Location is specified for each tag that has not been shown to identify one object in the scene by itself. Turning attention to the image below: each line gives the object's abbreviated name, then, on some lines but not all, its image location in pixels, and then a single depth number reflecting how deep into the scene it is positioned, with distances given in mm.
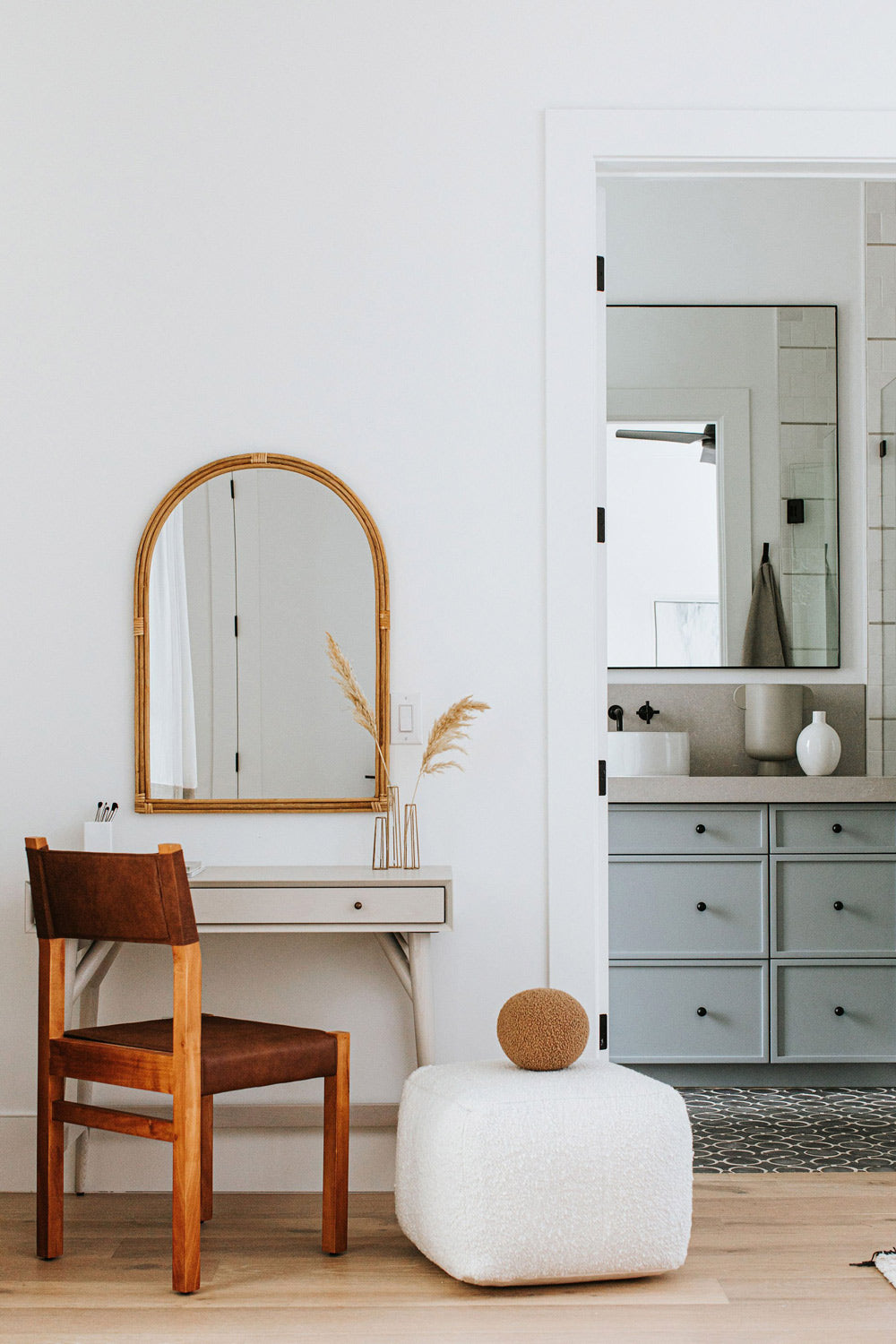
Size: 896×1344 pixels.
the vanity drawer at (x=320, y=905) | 2357
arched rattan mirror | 2672
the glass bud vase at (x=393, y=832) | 2605
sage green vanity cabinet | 3430
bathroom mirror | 4062
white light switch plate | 2676
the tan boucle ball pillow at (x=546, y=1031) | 2182
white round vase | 3766
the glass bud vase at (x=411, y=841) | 2576
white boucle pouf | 2002
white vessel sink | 3738
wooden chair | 2025
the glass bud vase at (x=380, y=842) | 2586
